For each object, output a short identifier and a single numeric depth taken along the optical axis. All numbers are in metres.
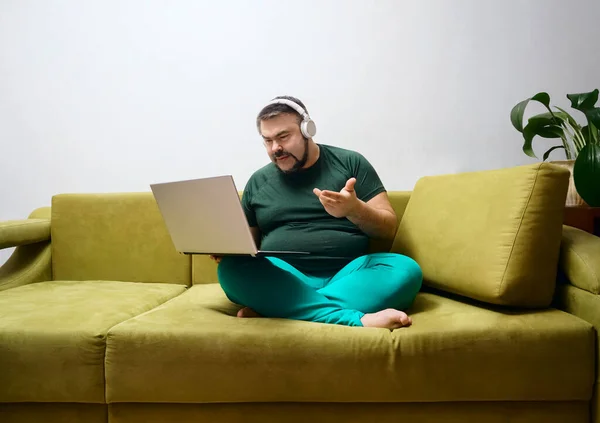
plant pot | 1.58
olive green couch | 1.02
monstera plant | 1.37
